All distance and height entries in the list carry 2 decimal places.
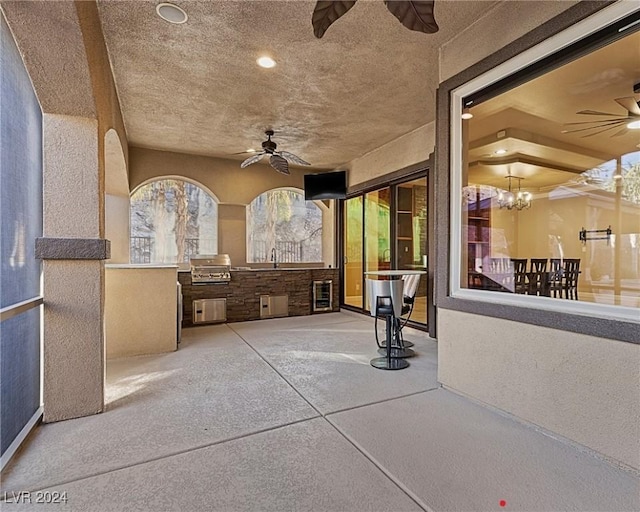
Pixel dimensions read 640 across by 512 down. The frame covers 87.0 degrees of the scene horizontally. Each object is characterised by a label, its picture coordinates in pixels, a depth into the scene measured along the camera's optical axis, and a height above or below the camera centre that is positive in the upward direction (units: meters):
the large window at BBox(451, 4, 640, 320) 2.82 +1.07
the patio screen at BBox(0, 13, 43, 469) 1.97 +0.04
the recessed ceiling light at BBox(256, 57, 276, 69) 3.20 +1.87
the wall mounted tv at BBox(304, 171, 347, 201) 6.87 +1.45
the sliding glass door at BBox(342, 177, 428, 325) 5.38 +0.37
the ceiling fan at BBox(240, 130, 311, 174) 4.95 +1.48
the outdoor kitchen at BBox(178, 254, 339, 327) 5.63 -0.65
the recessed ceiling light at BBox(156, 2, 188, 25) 2.48 +1.84
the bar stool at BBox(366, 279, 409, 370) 3.47 -0.52
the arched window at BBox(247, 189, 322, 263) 7.04 +0.61
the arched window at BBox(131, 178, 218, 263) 6.13 +0.65
